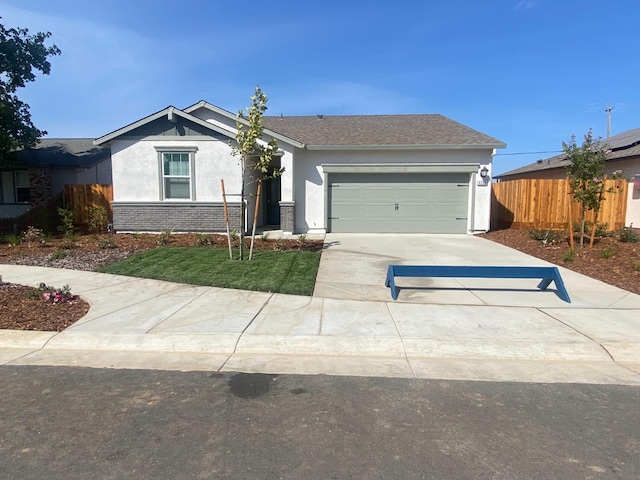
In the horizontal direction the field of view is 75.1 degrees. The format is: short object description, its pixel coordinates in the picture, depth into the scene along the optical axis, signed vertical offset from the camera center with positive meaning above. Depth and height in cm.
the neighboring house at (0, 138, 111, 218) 1931 +114
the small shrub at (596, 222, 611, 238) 1343 -87
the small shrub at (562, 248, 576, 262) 1083 -134
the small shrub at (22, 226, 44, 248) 1287 -116
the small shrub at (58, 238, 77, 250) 1207 -132
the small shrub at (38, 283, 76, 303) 681 -157
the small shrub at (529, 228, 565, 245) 1312 -102
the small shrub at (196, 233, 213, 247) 1288 -122
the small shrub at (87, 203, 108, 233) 1560 -71
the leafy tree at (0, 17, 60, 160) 1673 +521
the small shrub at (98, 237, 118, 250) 1215 -128
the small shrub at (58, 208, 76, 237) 1480 -85
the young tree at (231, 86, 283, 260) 970 +153
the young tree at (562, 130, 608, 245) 1142 +95
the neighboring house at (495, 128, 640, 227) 1675 +186
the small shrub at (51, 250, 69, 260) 1066 -142
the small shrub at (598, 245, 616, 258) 1064 -123
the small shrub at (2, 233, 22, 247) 1265 -124
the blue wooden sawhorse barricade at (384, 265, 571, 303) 743 -123
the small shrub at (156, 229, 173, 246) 1309 -120
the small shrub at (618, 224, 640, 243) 1248 -94
